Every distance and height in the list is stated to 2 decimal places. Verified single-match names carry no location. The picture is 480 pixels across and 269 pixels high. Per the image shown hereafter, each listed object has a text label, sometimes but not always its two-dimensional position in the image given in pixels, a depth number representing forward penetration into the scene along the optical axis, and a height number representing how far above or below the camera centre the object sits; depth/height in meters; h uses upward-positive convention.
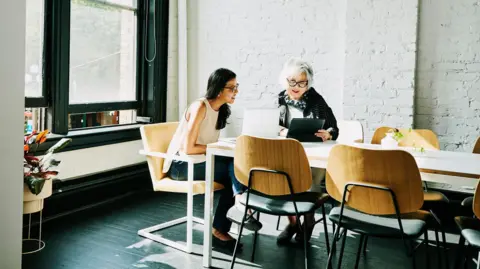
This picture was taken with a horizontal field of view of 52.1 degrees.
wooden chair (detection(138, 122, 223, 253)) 3.19 -0.41
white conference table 2.35 -0.23
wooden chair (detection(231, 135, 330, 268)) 2.52 -0.32
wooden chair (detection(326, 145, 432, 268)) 2.21 -0.34
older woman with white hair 3.63 +0.12
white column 2.28 -0.06
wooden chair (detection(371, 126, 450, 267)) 3.02 -0.16
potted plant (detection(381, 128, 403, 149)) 2.93 -0.14
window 3.81 +0.40
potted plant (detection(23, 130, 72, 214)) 2.99 -0.41
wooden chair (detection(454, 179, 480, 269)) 2.11 -0.52
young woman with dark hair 3.26 -0.18
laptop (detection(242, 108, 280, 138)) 3.05 -0.05
